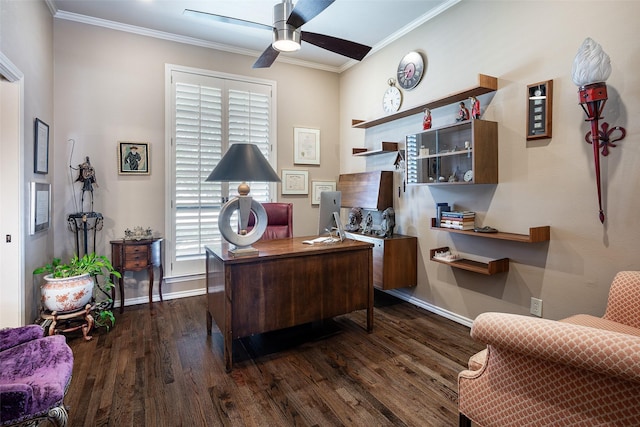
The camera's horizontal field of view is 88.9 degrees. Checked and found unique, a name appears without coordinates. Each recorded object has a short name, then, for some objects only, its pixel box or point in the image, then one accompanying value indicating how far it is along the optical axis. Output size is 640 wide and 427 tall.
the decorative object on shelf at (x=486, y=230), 2.77
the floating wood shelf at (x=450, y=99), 2.74
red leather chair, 3.33
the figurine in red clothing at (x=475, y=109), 2.83
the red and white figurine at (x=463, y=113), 2.97
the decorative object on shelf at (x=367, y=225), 4.05
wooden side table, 3.41
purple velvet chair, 1.27
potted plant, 2.72
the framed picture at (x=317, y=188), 4.83
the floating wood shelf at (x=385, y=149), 3.88
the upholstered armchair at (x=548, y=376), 1.04
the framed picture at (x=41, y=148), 2.82
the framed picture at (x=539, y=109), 2.43
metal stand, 3.37
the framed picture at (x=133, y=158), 3.67
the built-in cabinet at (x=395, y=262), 3.51
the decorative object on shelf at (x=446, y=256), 3.11
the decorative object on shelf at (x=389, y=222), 3.71
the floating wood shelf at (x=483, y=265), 2.69
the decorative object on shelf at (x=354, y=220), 4.31
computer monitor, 3.00
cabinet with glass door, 2.74
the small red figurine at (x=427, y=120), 3.28
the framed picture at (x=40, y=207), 2.70
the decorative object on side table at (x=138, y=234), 3.56
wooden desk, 2.36
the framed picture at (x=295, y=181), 4.63
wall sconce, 1.97
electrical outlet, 2.53
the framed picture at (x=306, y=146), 4.69
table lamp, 2.20
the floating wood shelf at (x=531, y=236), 2.40
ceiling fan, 2.07
